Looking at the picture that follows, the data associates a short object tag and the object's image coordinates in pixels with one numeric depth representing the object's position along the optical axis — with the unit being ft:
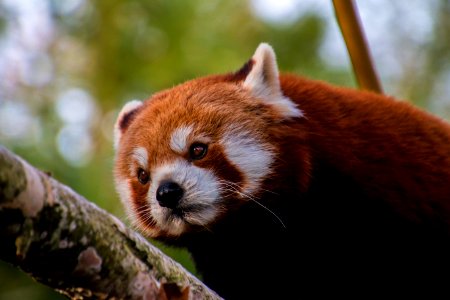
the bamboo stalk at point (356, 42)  19.07
